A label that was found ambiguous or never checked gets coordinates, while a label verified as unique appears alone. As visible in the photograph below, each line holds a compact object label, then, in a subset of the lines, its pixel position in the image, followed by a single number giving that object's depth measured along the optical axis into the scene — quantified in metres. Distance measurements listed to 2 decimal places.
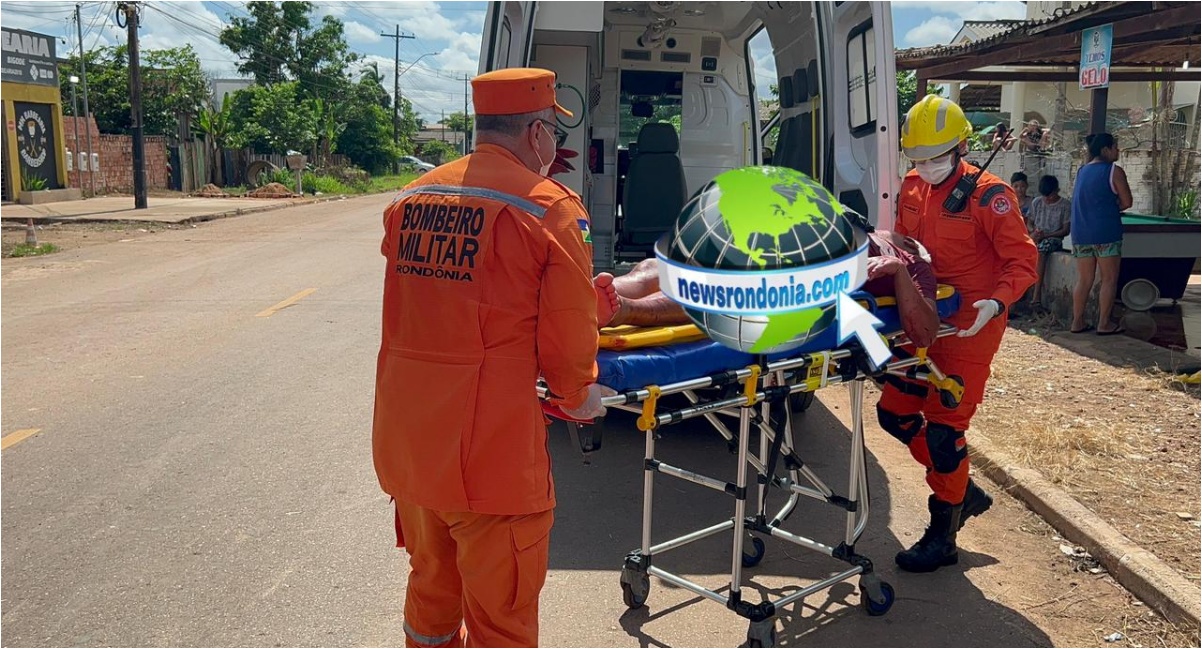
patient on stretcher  3.58
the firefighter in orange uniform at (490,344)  2.59
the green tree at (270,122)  37.25
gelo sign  9.32
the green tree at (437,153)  75.25
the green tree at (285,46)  48.22
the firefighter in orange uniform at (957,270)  4.11
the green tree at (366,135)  48.53
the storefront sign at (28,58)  27.28
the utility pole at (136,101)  24.89
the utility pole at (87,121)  30.27
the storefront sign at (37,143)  27.73
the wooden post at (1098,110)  9.89
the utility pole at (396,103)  56.29
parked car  61.93
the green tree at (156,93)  35.81
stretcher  3.26
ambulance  5.76
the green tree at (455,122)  109.55
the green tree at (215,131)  36.22
